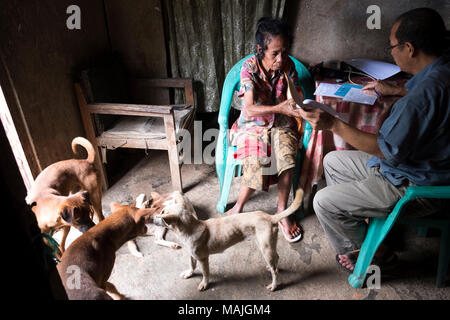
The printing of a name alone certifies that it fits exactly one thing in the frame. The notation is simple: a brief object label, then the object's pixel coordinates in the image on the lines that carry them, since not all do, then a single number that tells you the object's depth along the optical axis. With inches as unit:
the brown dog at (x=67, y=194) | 75.9
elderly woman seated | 91.6
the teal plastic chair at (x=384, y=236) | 72.0
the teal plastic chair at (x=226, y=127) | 107.0
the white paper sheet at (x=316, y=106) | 68.4
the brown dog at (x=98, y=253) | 59.2
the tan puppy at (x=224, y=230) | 75.2
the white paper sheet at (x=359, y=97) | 92.5
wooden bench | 106.3
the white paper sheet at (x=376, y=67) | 107.6
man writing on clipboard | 61.2
